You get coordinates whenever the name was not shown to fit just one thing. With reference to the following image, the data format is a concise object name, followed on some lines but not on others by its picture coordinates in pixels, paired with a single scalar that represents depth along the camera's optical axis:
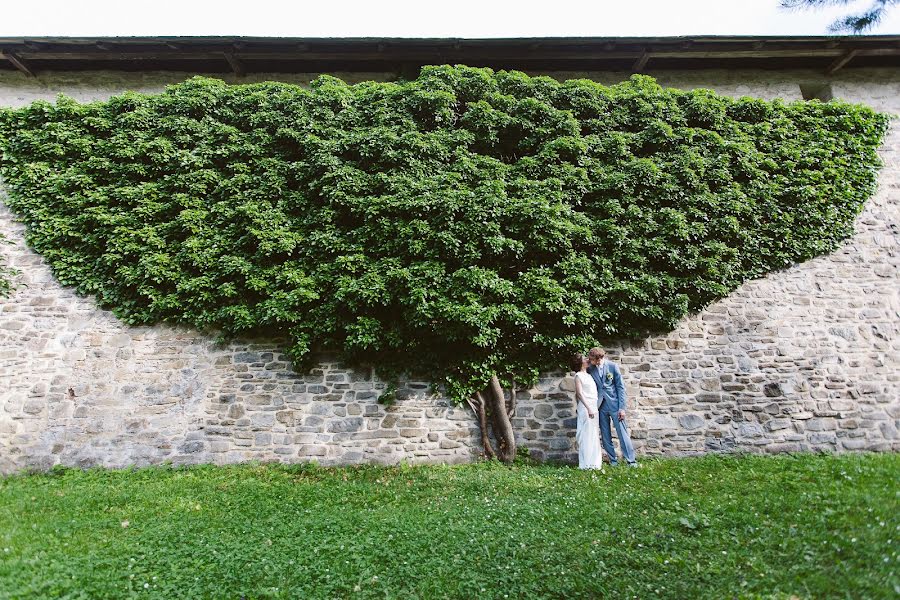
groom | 6.79
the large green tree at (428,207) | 7.18
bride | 6.61
